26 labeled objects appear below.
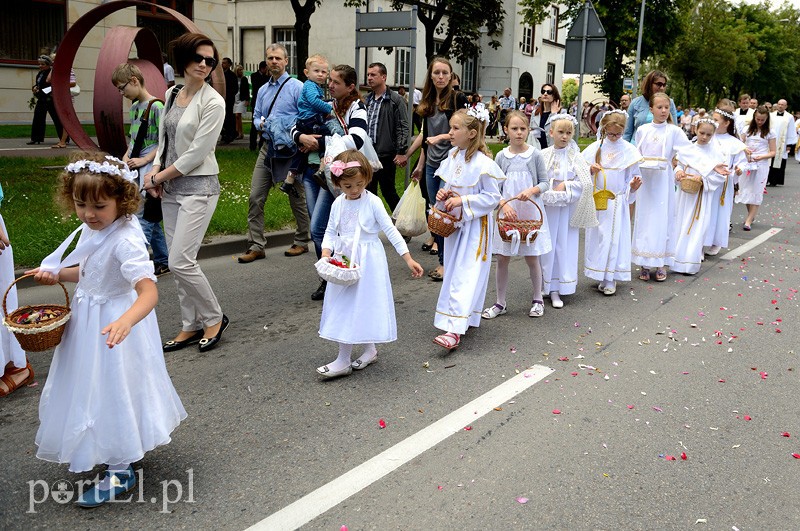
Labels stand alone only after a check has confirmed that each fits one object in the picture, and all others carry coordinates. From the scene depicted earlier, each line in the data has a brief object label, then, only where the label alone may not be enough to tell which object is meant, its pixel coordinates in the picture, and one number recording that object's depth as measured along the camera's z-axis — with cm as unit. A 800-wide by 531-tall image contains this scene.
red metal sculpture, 961
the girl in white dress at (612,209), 766
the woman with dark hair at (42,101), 1606
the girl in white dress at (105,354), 331
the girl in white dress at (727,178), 962
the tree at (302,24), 1770
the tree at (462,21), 2681
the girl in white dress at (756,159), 1248
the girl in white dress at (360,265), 495
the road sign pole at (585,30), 1346
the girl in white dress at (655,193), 823
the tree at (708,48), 4778
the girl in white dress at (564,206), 679
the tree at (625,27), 3212
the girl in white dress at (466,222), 571
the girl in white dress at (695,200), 871
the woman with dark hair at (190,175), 531
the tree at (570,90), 6719
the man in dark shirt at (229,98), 1980
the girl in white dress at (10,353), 450
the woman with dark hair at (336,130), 689
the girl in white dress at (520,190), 627
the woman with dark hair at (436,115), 785
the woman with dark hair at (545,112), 1033
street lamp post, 2786
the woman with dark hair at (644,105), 928
